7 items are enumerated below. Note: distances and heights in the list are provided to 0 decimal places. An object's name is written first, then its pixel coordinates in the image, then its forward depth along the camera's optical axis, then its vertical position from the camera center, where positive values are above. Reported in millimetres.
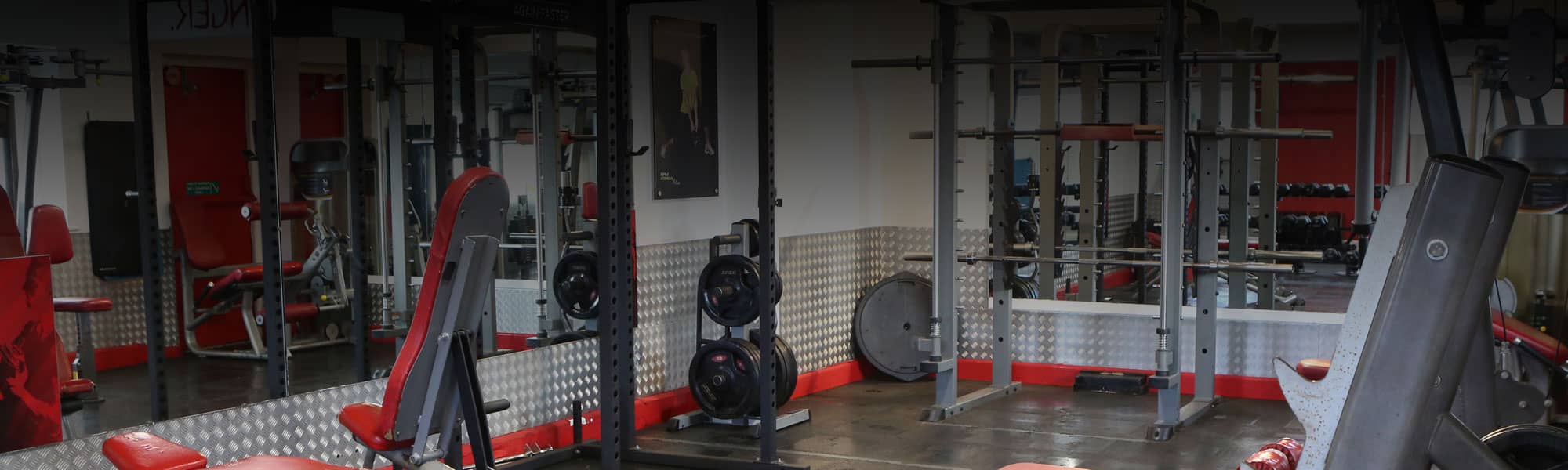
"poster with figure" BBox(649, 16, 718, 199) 6605 +361
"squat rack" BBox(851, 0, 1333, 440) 6348 -170
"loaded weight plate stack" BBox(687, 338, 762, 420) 6465 -974
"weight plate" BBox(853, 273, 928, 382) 7875 -866
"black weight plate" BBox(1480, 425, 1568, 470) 3129 -642
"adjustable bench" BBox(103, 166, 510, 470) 3490 -408
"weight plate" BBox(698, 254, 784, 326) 6402 -536
